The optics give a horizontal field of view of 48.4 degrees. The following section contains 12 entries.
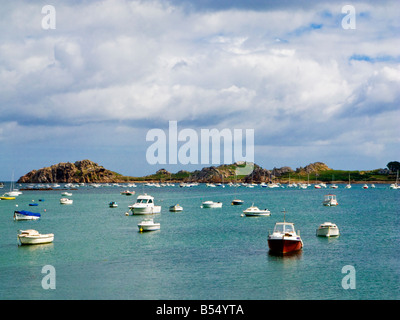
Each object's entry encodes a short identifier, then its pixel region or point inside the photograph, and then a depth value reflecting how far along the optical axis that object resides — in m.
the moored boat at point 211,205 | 148.50
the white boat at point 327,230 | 74.38
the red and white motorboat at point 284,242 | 57.66
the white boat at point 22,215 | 106.06
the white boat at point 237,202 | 162.00
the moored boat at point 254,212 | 113.38
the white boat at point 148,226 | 82.75
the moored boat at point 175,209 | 131.50
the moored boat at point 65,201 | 173.50
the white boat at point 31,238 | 66.06
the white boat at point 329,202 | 153.96
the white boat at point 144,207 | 117.82
